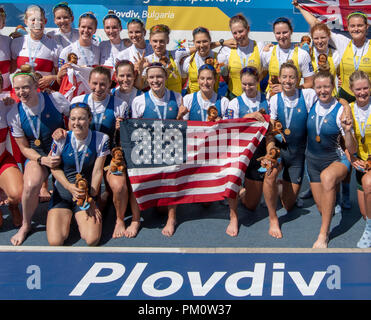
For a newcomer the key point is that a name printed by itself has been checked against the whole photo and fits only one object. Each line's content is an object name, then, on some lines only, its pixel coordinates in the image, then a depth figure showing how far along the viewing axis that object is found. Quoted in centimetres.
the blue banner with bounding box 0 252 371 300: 315
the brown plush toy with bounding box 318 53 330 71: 485
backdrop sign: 701
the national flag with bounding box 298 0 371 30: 682
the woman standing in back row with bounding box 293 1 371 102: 473
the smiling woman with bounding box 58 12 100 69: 489
